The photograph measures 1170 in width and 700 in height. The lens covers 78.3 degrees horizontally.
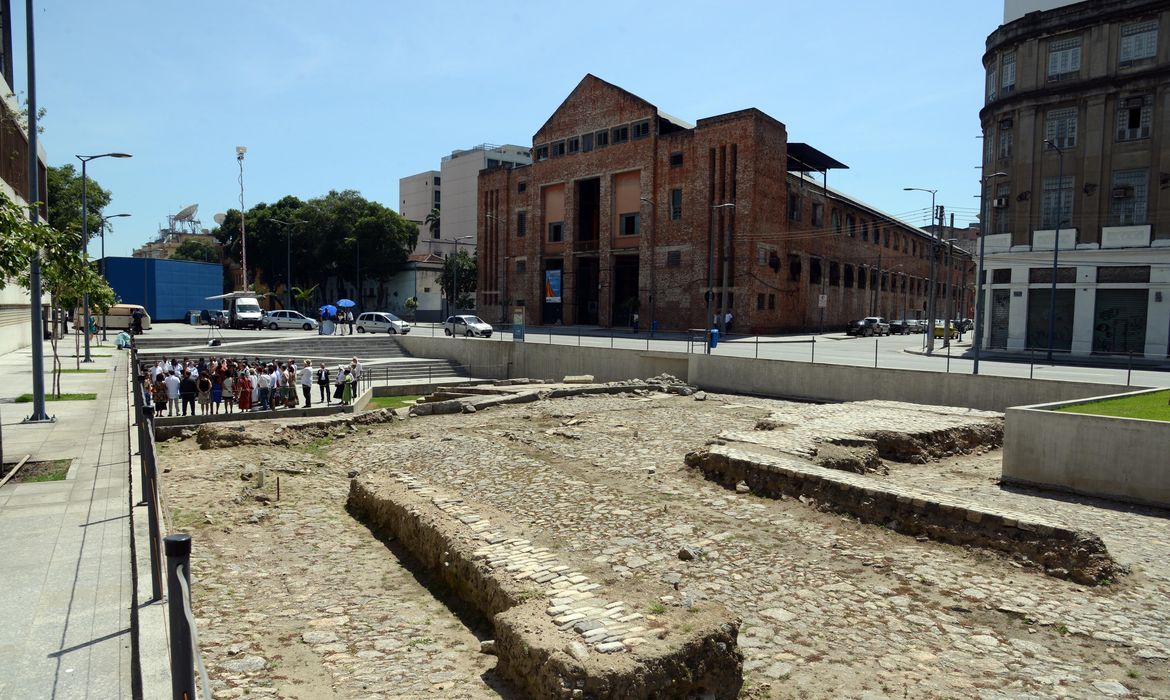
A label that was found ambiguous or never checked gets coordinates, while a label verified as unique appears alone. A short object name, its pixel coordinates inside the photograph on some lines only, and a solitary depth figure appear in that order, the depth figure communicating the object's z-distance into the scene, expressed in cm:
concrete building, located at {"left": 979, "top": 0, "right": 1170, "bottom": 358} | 3503
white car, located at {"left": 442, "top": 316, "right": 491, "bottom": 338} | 4588
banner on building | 5978
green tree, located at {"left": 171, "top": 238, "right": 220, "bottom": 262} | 10150
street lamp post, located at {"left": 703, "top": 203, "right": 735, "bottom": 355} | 3241
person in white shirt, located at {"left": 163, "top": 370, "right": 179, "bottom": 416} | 2123
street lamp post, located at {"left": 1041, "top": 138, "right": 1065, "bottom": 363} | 3388
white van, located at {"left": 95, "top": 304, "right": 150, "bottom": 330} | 5409
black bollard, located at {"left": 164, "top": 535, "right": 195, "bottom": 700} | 400
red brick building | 4872
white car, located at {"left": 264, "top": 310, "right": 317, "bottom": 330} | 5140
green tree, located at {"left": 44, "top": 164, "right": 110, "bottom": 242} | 5678
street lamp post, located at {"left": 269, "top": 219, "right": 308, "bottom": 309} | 6568
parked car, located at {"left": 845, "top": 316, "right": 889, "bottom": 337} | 5422
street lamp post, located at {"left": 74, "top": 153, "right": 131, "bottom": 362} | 2705
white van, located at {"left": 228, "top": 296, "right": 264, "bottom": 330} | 5203
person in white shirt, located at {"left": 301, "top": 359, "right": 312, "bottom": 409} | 2425
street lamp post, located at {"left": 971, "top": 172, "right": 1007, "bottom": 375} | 2405
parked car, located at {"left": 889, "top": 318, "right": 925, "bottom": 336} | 6084
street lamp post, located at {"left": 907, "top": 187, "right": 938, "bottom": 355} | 3894
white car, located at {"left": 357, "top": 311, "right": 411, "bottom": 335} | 4791
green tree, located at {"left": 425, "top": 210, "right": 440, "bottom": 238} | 9968
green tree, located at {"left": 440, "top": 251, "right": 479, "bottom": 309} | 7544
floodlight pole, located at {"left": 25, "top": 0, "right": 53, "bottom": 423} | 1571
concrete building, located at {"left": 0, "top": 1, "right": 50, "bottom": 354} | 3003
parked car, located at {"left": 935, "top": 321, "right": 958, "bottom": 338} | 5286
